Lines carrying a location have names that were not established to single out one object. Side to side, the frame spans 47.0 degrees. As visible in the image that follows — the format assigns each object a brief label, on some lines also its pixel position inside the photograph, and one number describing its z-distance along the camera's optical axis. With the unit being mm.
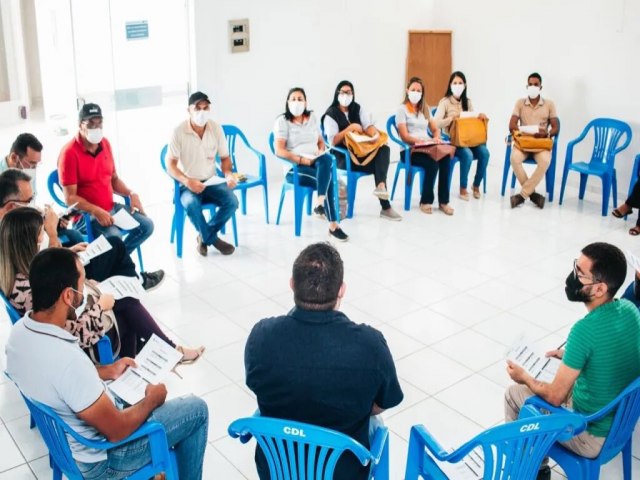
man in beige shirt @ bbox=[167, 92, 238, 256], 5535
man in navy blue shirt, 2346
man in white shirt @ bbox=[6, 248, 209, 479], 2445
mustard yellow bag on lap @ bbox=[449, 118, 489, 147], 7000
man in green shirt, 2725
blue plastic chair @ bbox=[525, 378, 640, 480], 2705
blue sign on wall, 6469
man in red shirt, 4824
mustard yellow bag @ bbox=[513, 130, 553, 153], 6930
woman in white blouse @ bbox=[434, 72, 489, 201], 7051
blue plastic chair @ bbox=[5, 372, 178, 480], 2480
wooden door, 8281
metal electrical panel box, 6824
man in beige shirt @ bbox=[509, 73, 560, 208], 6949
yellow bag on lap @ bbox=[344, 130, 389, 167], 6422
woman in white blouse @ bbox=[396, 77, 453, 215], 6793
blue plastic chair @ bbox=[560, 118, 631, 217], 6766
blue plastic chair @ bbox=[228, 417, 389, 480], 2234
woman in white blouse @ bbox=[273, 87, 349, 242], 6082
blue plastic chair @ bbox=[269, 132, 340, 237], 6074
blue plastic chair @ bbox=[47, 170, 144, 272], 4907
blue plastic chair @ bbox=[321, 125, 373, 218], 6453
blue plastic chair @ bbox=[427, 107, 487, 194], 7026
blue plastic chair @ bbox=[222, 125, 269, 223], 5977
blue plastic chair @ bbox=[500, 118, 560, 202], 7090
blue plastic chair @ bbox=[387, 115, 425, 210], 6824
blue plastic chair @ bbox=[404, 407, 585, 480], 2352
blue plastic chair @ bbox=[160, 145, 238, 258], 5621
